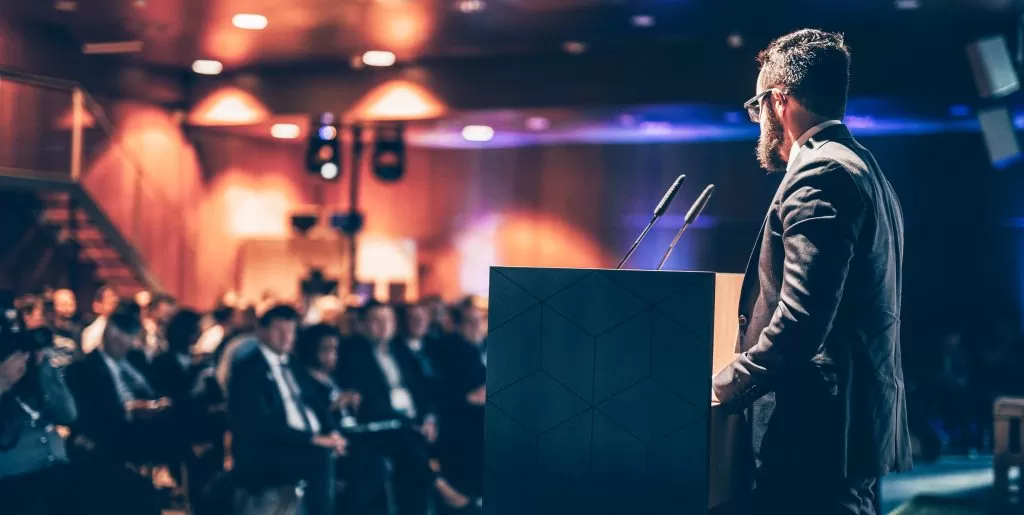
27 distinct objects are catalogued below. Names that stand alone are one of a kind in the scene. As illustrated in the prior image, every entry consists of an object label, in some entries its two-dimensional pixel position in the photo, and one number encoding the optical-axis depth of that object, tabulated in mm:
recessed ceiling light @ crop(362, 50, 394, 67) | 10766
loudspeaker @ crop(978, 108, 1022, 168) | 8367
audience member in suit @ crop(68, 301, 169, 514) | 5066
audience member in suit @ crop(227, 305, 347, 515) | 4457
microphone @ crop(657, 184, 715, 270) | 1935
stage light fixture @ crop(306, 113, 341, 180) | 11713
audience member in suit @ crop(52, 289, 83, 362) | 6338
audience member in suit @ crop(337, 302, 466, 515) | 5535
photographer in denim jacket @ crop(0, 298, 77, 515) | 3482
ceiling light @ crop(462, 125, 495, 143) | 12977
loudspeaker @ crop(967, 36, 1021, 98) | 7875
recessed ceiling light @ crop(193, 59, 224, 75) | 11664
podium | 1715
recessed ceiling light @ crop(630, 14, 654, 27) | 9039
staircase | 9719
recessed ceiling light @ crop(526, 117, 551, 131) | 11923
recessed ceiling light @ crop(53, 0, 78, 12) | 9352
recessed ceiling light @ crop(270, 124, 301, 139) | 13047
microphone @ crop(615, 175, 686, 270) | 1906
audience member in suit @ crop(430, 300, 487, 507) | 6051
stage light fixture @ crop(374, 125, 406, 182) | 11609
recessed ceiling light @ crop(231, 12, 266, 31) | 9356
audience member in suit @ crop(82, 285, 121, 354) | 7176
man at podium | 1672
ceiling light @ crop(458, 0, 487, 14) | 8672
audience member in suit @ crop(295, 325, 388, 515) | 5305
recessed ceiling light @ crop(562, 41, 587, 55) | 10273
